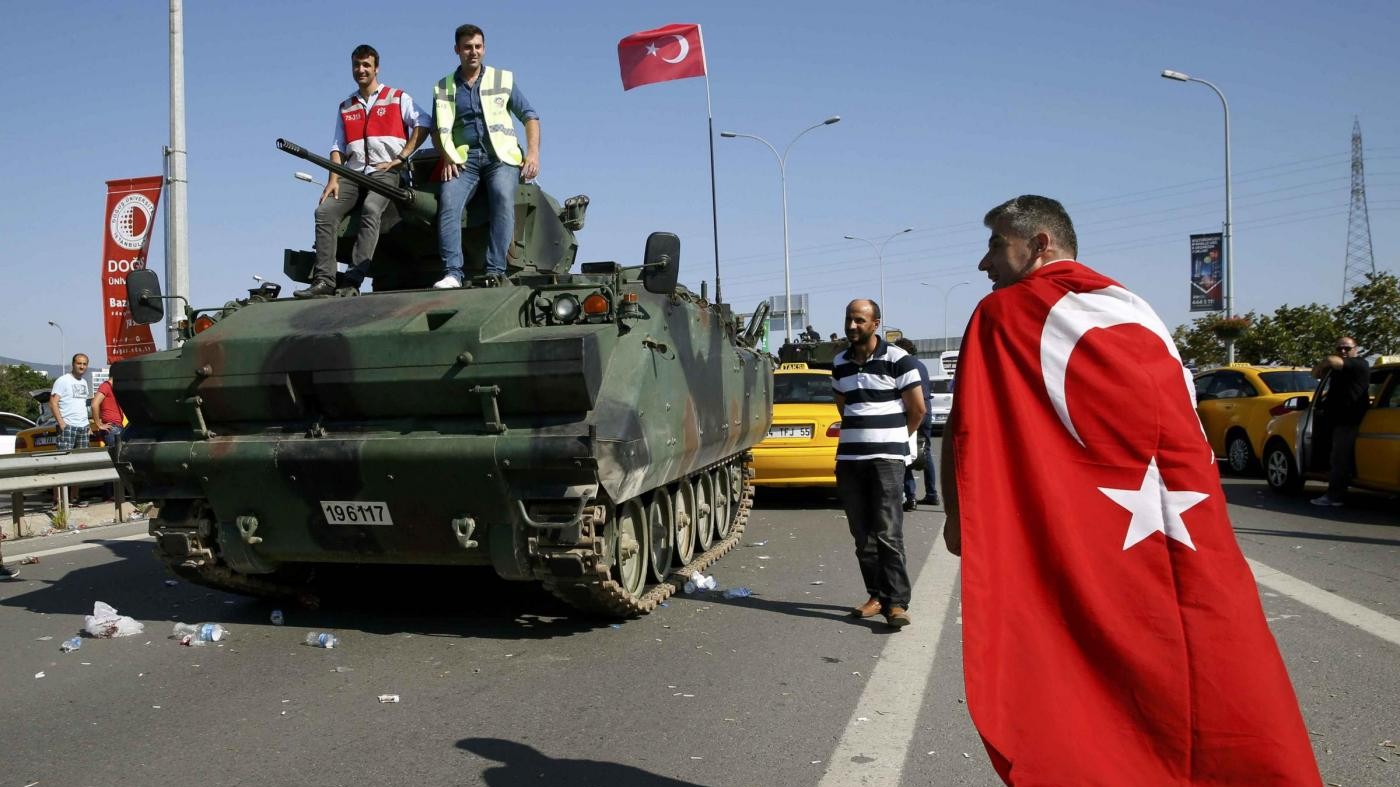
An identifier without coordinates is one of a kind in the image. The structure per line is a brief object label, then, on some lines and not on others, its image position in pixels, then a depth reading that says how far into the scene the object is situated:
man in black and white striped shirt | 6.65
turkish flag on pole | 24.47
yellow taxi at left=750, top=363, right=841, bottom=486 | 12.65
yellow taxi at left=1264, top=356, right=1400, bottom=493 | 11.52
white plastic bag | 6.62
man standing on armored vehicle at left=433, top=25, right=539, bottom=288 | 7.71
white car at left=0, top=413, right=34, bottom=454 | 21.39
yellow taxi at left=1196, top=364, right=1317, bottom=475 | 15.23
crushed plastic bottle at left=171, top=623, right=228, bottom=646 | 6.48
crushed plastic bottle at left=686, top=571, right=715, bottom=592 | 7.93
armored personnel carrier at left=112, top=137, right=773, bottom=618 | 5.86
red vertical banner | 13.03
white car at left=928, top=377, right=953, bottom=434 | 28.83
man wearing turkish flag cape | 2.50
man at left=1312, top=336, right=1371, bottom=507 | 11.82
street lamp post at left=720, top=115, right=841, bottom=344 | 38.81
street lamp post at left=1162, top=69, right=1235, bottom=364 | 30.42
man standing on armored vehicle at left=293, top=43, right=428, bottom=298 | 8.08
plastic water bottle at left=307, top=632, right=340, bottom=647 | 6.31
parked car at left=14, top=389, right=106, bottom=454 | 16.52
